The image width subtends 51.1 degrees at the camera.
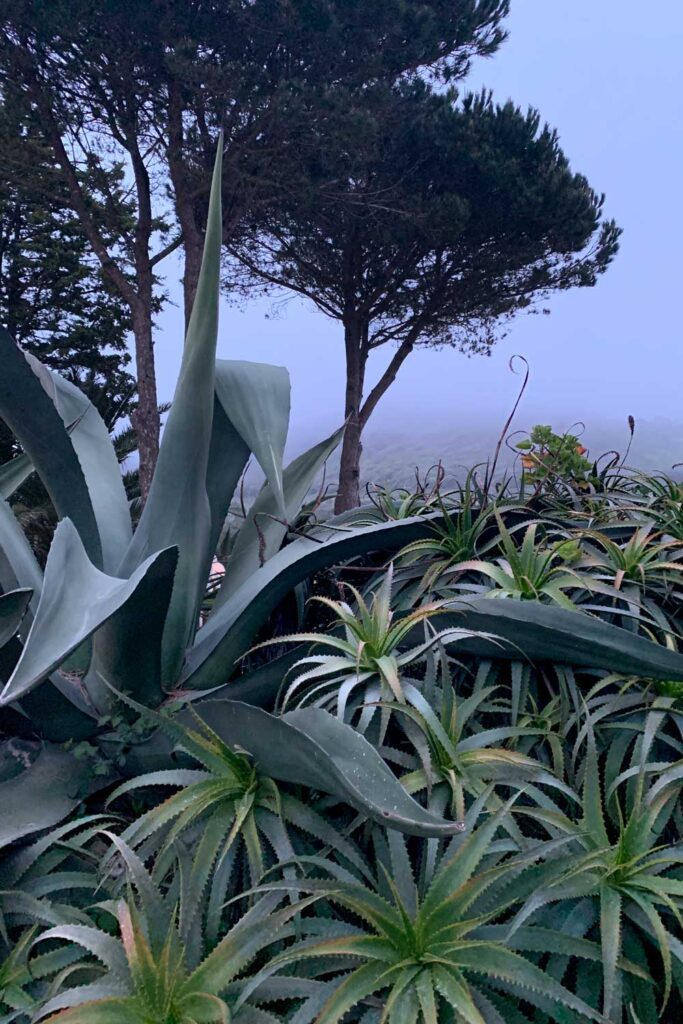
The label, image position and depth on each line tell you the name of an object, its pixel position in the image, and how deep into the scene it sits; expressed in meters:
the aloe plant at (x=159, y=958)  0.70
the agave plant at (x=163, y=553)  1.02
